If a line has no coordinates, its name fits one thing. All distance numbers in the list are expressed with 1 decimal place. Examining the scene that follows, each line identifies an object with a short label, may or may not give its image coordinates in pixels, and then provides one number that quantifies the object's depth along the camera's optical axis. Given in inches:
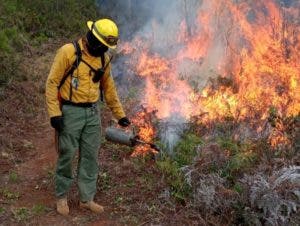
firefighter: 171.4
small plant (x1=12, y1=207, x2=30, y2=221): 178.1
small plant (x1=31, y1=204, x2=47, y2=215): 182.8
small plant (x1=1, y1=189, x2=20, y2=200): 194.5
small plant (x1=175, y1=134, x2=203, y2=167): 209.0
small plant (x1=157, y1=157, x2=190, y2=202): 186.8
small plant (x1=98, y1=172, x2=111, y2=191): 204.4
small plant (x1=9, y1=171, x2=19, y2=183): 211.3
